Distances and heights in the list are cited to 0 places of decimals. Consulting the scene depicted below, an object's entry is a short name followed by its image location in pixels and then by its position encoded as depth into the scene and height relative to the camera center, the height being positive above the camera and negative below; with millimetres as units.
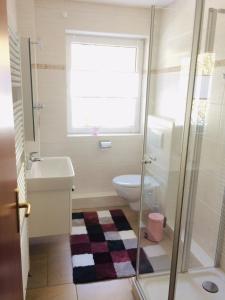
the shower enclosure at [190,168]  1925 -623
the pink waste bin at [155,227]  2436 -1262
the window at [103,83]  3281 +110
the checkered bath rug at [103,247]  2191 -1512
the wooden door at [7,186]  917 -374
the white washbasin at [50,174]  2111 -743
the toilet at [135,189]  2531 -1047
